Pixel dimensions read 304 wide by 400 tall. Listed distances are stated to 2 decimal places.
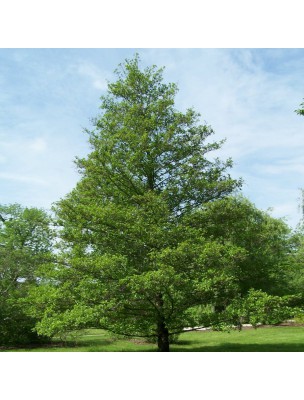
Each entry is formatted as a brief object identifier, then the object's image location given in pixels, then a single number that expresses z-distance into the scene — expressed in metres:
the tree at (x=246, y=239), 12.20
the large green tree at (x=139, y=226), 10.63
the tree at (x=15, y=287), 18.78
